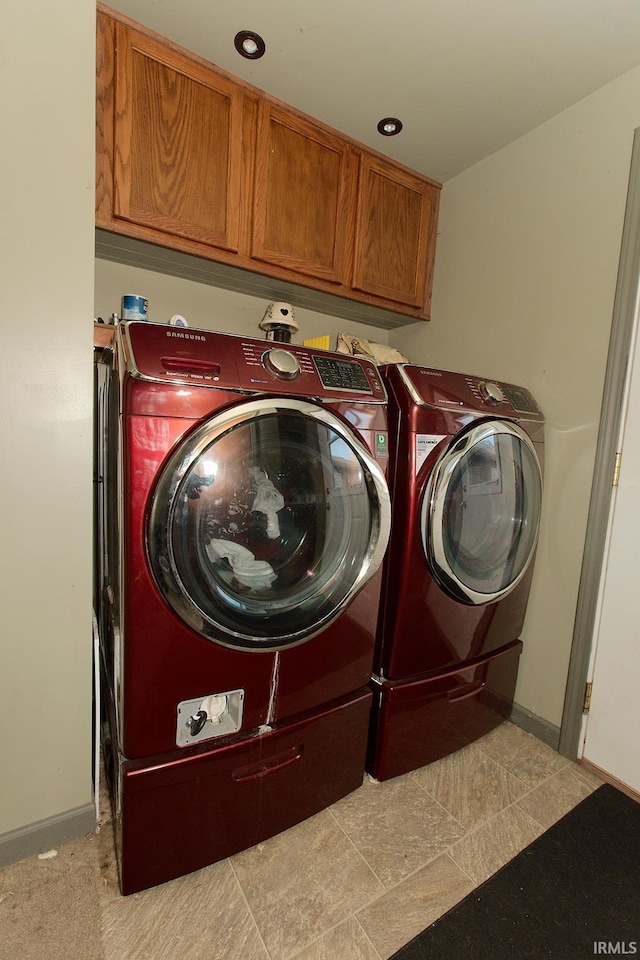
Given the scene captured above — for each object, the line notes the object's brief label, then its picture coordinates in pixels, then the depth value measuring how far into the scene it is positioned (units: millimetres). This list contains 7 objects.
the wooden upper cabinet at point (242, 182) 1415
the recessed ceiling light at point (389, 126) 1788
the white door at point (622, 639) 1496
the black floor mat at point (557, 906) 1035
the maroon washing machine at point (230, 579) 969
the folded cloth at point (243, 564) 1053
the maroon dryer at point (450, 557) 1332
